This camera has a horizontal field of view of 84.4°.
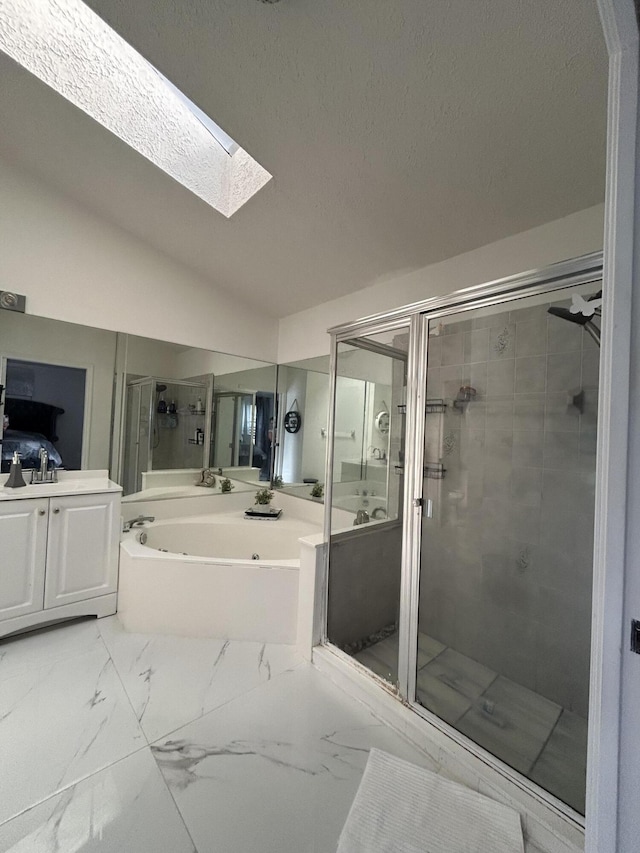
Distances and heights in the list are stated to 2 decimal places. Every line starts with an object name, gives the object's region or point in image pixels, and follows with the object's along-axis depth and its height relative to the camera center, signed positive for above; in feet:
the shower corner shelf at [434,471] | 5.42 -0.51
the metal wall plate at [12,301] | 6.90 +2.38
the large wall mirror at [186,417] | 8.69 +0.33
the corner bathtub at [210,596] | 6.72 -3.22
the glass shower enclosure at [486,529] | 4.82 -1.48
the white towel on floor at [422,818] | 3.45 -3.96
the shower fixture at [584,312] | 4.08 +1.67
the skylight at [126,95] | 4.79 +5.16
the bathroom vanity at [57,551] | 6.35 -2.47
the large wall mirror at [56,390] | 7.16 +0.71
